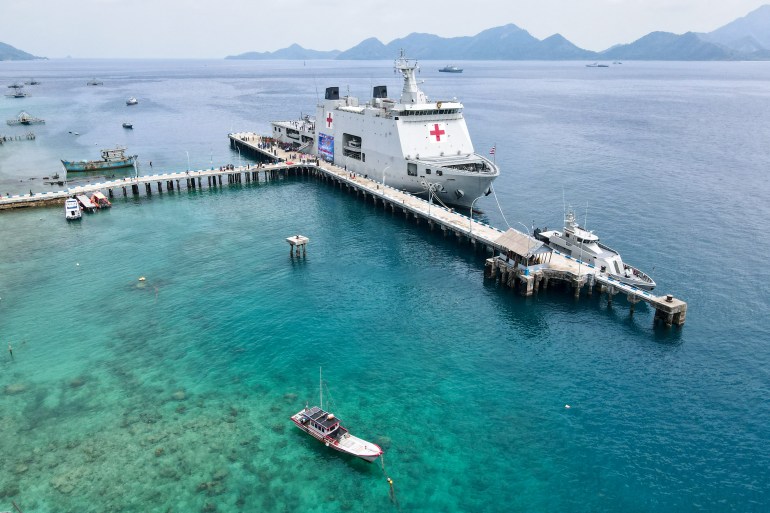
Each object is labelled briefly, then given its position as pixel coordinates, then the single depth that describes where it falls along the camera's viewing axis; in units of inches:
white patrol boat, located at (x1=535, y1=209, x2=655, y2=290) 1927.3
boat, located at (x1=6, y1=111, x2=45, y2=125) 5940.0
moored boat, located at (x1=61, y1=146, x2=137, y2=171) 3743.9
